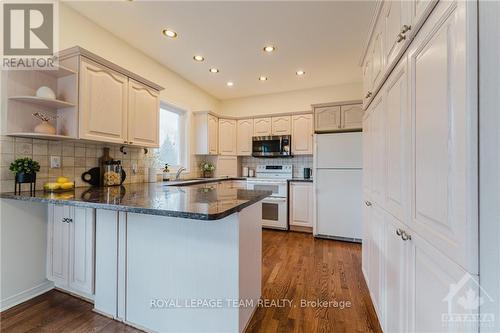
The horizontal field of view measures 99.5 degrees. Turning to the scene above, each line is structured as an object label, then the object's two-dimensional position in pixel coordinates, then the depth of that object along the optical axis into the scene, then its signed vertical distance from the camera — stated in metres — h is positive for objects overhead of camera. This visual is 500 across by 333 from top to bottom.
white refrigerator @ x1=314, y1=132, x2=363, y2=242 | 3.18 -0.27
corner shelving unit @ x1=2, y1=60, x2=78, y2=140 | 1.69 +0.54
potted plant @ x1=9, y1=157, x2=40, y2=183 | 1.63 -0.03
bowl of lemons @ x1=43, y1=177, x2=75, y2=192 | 1.74 -0.17
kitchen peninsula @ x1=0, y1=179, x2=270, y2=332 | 1.23 -0.59
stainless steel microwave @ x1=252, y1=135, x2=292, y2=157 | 4.07 +0.43
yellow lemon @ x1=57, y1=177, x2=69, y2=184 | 1.80 -0.12
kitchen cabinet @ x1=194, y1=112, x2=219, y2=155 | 3.99 +0.64
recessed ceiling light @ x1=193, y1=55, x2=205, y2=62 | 3.00 +1.57
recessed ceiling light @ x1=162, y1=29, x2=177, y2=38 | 2.43 +1.56
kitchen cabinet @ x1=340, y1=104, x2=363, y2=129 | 3.20 +0.80
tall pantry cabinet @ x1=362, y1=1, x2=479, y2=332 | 0.61 -0.01
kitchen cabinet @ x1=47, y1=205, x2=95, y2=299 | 1.60 -0.67
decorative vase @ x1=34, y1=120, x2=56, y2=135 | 1.72 +0.31
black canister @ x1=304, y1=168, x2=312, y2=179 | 4.09 -0.09
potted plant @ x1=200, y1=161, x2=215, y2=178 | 4.25 -0.06
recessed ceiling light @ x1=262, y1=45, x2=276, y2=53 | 2.76 +1.58
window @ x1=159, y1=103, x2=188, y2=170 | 3.48 +0.53
